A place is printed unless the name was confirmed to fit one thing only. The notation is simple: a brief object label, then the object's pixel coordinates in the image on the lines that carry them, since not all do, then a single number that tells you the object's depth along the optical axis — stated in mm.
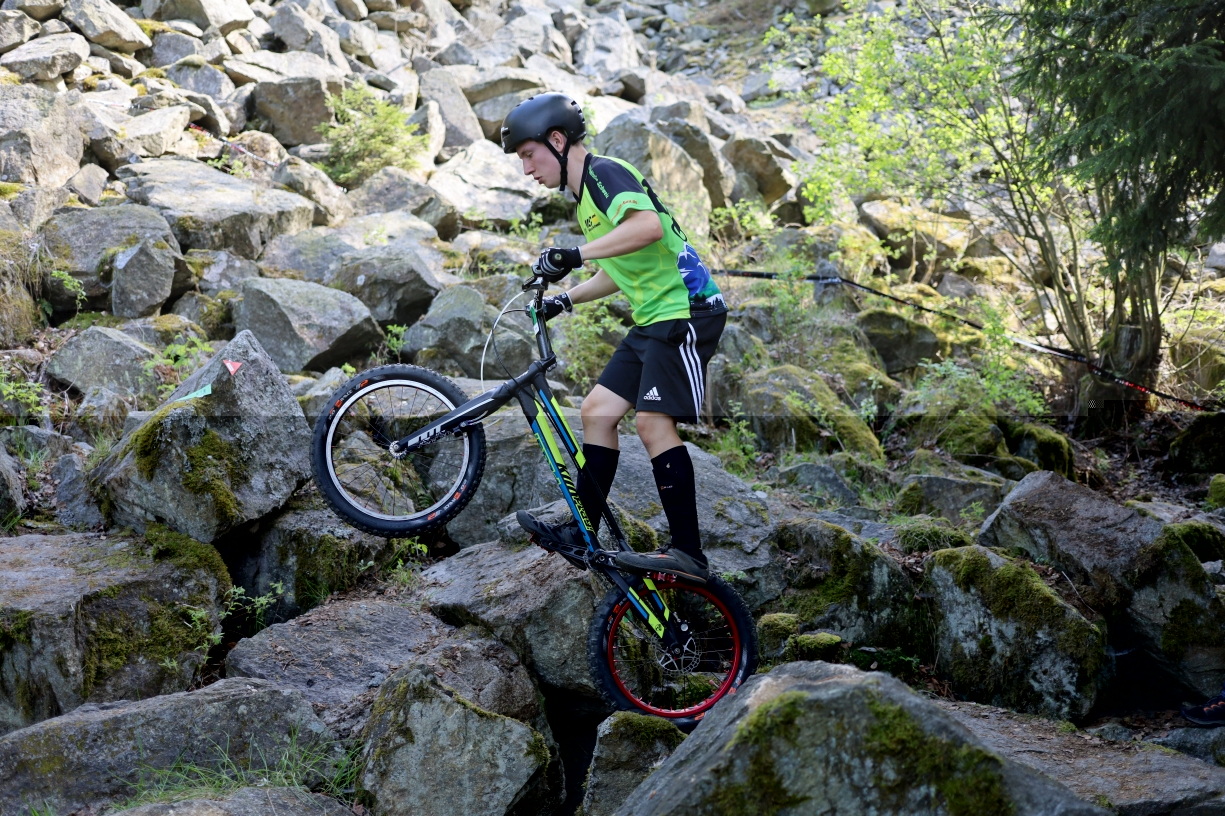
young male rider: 4273
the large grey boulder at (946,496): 7293
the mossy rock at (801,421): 8617
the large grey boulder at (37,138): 10469
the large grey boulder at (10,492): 5289
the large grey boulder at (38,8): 14750
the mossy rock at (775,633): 4871
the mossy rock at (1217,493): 7771
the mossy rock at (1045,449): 9016
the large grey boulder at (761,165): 16812
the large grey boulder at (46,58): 13578
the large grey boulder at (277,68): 16609
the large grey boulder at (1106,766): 3463
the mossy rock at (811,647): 4691
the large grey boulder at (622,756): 3811
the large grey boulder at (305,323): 8367
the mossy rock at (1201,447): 9047
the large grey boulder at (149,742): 3533
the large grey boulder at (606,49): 24359
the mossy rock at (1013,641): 4918
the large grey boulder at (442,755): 3811
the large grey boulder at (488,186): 14234
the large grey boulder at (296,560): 5250
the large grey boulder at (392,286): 9562
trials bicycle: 4352
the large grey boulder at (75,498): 5348
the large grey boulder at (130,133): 11805
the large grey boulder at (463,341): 8578
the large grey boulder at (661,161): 13305
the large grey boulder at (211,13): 17391
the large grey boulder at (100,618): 4137
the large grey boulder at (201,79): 15727
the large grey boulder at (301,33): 18703
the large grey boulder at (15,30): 13969
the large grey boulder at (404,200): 13031
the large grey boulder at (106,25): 15250
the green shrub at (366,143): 14523
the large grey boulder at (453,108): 17211
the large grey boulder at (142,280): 8703
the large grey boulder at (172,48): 16281
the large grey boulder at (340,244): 10617
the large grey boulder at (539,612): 4637
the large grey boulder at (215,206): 10344
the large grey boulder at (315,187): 12672
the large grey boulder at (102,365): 7336
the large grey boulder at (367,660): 4348
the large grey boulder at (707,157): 15461
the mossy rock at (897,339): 11836
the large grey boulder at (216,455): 4906
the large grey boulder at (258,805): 3143
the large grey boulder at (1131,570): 5012
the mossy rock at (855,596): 5289
